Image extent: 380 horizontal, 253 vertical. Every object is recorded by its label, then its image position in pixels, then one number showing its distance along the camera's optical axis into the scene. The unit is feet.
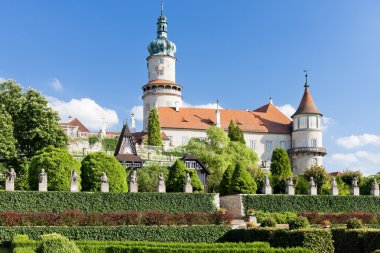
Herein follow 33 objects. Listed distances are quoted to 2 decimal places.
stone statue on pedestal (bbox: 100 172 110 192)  135.23
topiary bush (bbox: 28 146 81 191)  139.23
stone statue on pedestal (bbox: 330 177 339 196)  162.77
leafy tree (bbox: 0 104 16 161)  153.99
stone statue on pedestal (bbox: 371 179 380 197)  167.53
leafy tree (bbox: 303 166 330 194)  196.03
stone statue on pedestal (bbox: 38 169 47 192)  129.80
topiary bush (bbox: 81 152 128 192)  145.38
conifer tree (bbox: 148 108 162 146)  247.91
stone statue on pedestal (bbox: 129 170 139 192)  139.85
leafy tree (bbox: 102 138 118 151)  245.22
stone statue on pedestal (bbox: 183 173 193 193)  146.20
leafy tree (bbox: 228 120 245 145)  253.24
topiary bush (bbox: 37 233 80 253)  70.28
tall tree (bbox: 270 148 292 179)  231.71
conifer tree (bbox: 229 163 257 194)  155.53
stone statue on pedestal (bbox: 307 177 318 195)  161.58
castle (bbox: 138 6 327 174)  279.69
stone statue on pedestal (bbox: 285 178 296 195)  158.61
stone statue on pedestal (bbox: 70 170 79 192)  132.46
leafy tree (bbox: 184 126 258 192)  203.42
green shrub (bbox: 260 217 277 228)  112.16
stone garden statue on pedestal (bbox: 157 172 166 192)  143.11
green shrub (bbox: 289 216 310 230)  95.96
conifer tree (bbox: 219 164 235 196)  160.25
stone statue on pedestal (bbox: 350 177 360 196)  167.12
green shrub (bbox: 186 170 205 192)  160.04
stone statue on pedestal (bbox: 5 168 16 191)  128.16
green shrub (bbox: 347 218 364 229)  94.68
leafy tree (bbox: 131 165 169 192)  172.86
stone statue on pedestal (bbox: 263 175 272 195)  157.39
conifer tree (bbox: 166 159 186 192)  157.79
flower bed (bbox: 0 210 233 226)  109.81
